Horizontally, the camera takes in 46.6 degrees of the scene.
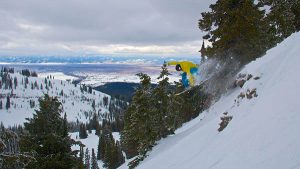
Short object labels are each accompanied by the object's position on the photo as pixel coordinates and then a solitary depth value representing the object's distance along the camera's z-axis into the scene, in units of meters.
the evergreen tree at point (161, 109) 36.13
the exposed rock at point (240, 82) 23.91
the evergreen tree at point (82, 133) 196.38
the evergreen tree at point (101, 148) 119.61
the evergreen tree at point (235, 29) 28.09
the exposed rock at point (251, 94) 18.12
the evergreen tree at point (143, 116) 35.53
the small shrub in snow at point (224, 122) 18.68
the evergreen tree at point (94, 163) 95.75
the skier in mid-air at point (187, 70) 31.41
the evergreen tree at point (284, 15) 33.26
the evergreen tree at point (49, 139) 22.04
